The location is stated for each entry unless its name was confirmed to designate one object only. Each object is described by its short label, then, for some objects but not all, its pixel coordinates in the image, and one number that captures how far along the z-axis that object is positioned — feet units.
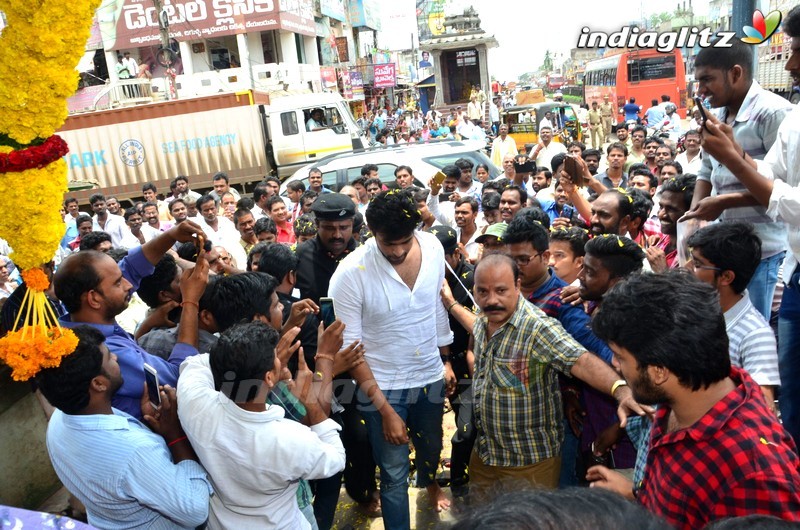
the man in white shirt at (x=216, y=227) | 21.34
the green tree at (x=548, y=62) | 356.38
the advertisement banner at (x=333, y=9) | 125.18
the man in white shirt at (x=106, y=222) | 29.22
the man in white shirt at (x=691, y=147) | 26.78
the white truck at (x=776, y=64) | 60.59
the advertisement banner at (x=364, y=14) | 157.48
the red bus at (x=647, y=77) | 79.56
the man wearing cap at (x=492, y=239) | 13.20
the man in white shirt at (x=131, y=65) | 89.35
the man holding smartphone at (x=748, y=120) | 10.32
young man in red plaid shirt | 5.04
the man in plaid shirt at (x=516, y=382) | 8.98
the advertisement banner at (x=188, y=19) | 96.53
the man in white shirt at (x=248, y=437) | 7.32
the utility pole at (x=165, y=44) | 66.90
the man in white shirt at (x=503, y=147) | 41.06
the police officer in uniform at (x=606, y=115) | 76.48
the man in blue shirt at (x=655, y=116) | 59.93
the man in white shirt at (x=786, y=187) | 8.32
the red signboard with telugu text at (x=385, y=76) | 132.57
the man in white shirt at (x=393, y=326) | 10.55
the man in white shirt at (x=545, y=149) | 33.81
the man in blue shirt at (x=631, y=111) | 67.05
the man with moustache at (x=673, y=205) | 13.02
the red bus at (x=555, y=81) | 205.38
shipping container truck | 56.49
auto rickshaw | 65.92
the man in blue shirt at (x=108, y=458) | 7.14
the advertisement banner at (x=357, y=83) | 125.08
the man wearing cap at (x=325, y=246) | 12.95
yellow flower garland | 7.05
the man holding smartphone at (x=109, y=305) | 8.84
